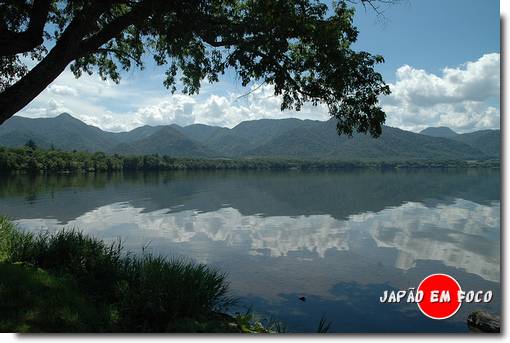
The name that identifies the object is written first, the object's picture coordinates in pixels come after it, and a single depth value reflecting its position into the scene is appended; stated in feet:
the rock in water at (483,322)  42.85
